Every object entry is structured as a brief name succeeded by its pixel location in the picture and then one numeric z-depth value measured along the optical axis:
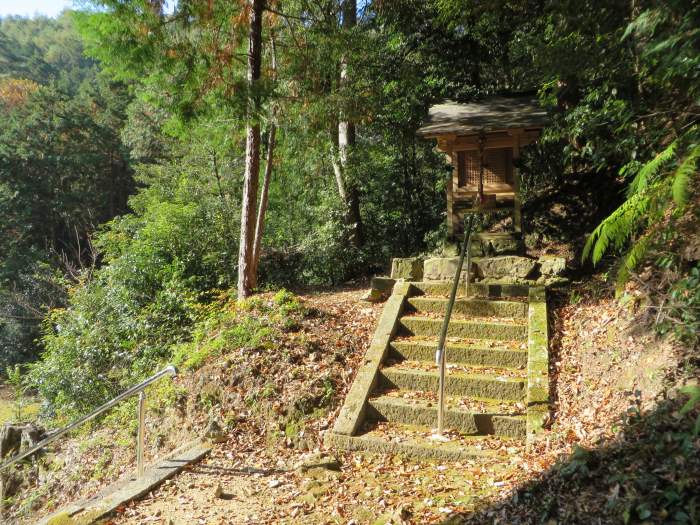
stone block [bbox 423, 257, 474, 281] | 7.59
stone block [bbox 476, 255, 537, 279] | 7.46
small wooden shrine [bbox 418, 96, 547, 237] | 7.59
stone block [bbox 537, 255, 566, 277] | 7.35
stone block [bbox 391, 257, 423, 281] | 7.93
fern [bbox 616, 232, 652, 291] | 4.59
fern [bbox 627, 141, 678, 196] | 4.45
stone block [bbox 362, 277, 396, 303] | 8.16
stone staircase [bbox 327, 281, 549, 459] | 4.96
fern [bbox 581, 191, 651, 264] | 4.89
